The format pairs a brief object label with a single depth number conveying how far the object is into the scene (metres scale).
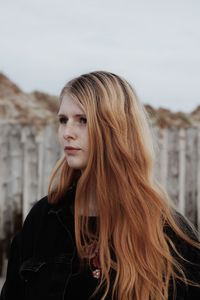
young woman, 2.31
